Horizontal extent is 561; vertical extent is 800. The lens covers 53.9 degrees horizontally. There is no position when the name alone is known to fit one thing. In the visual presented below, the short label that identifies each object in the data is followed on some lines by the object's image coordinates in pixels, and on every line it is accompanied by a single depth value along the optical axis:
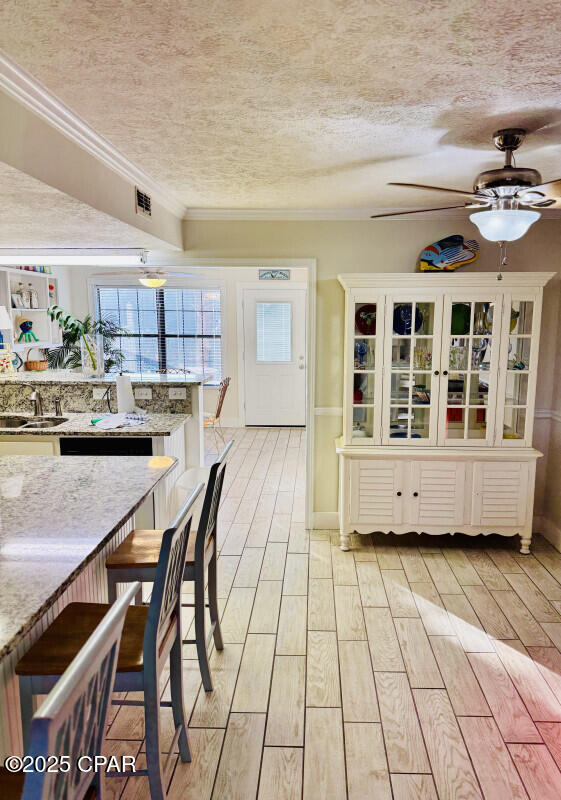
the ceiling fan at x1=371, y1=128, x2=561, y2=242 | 2.19
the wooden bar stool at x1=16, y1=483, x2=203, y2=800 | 1.50
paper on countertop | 3.61
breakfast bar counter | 1.42
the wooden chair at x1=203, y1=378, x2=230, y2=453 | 6.68
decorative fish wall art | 3.92
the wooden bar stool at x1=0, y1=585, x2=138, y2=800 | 0.84
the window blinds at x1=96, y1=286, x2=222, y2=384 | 7.80
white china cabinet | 3.77
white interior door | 7.74
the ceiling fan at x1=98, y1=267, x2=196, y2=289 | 6.34
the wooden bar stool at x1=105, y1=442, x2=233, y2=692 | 2.13
